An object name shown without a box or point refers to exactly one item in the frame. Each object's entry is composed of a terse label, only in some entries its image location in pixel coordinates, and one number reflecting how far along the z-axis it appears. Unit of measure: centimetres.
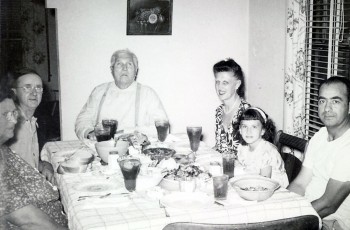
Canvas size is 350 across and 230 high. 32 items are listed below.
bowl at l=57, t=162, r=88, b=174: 206
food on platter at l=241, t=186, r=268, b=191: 176
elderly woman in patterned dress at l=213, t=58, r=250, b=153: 283
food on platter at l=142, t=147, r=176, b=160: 224
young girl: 227
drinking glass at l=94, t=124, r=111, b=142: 246
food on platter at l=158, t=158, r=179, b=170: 206
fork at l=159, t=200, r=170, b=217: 153
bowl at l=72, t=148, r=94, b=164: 212
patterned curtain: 345
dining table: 149
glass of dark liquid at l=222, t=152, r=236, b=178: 196
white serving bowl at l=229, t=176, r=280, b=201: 163
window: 305
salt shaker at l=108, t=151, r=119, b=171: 211
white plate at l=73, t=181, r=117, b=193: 180
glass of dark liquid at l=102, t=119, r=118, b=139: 261
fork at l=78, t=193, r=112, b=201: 169
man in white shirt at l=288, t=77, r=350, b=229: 190
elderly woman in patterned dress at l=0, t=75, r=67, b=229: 159
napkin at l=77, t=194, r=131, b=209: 161
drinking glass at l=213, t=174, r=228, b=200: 166
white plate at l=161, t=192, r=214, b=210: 159
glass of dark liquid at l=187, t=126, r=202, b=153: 243
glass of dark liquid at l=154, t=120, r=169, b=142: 261
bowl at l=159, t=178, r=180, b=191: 181
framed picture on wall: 400
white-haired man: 340
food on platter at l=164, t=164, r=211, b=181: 186
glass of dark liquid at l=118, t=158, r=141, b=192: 177
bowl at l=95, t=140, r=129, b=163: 219
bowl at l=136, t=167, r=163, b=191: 180
